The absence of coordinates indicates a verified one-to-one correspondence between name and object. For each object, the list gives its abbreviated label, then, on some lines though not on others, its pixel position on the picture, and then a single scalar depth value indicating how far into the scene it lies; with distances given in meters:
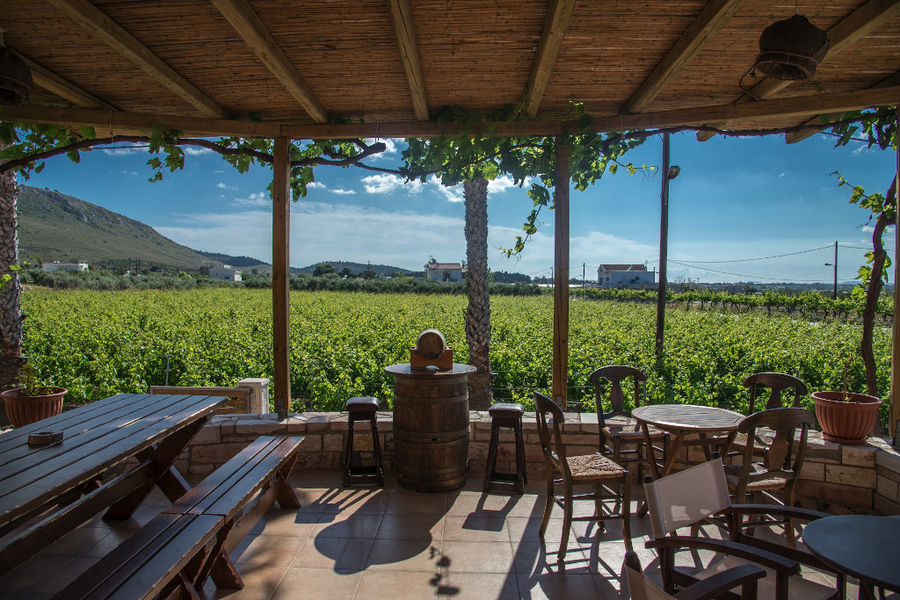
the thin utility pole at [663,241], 10.26
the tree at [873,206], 3.93
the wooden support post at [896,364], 3.54
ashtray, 2.43
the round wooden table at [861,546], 1.38
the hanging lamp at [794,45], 2.23
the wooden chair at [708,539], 1.53
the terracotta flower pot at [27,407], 4.50
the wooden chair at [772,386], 3.42
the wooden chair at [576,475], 2.84
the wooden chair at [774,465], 2.59
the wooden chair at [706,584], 1.18
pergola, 2.71
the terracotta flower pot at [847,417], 3.58
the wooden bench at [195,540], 1.74
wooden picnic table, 2.04
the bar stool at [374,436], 3.92
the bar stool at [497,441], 3.85
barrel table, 3.68
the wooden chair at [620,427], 3.49
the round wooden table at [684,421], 2.99
